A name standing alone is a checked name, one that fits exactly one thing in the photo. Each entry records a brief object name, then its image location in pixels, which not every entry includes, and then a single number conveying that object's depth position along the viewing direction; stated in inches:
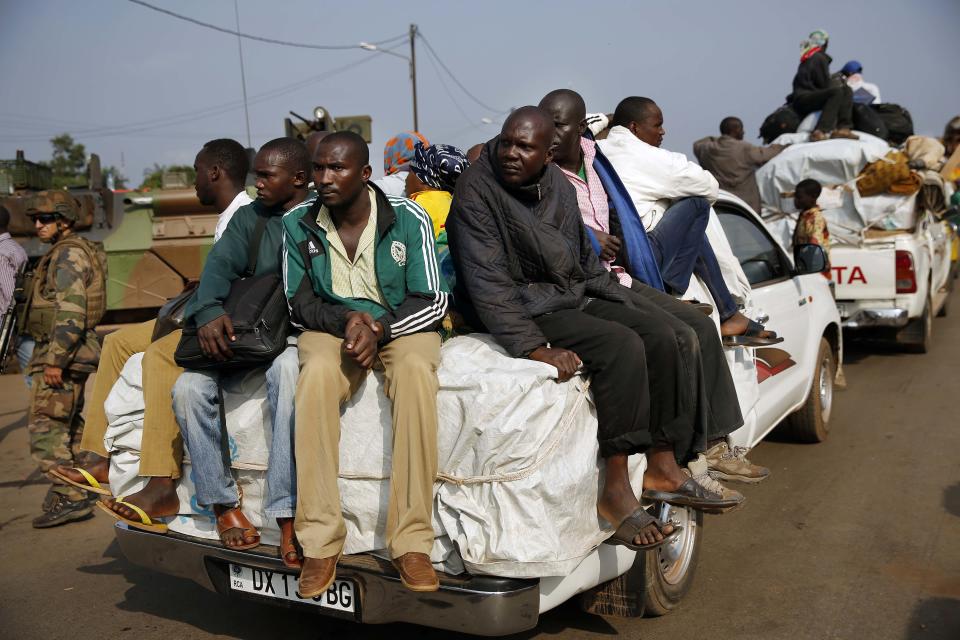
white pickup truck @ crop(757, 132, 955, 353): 330.0
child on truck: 308.5
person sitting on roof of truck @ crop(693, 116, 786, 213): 382.9
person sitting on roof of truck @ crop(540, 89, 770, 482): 142.3
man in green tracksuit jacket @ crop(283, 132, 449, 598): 107.4
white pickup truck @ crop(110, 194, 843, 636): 104.3
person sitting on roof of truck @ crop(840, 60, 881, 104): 442.6
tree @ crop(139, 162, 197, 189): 921.4
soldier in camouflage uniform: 199.8
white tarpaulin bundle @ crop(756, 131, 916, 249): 345.4
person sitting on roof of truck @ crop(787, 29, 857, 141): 408.5
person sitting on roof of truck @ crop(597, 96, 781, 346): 168.7
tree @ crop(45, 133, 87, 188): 1589.6
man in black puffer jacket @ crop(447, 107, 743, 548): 116.2
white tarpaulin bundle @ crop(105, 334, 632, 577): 103.1
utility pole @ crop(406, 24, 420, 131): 1116.5
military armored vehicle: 456.4
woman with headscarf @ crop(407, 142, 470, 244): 157.1
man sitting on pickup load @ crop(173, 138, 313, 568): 115.4
